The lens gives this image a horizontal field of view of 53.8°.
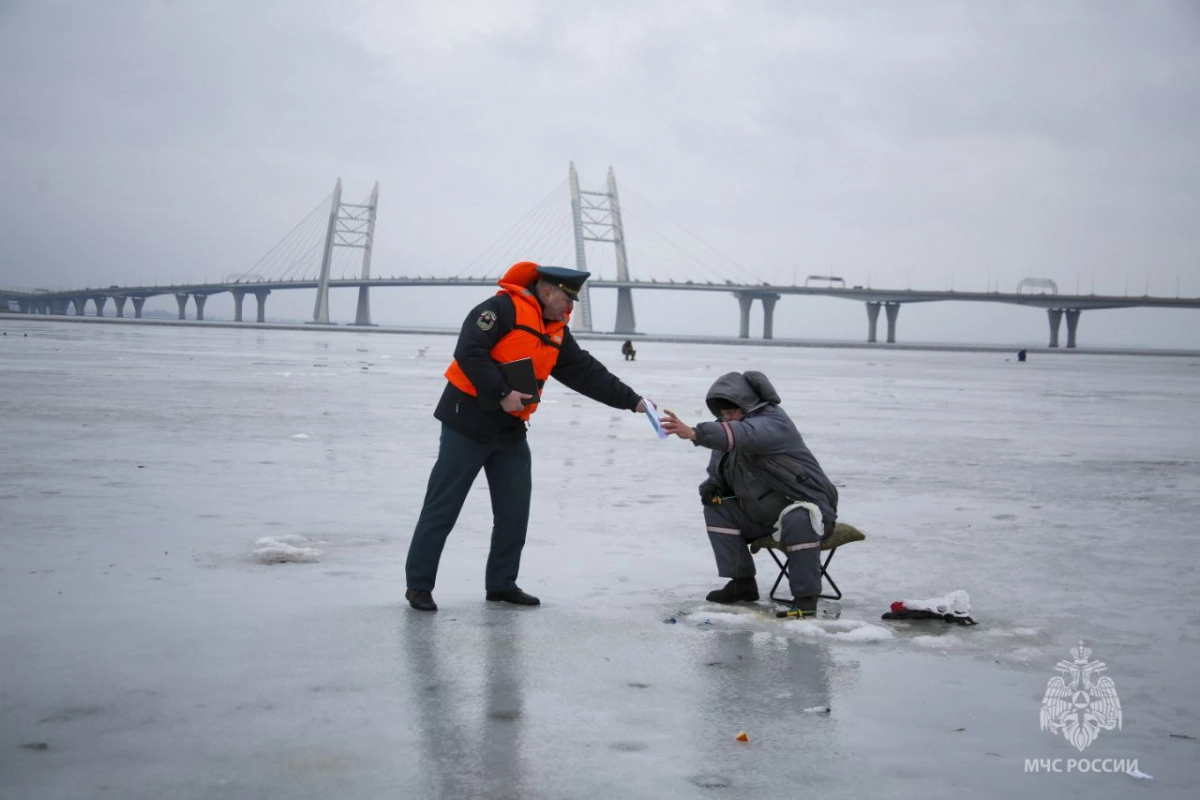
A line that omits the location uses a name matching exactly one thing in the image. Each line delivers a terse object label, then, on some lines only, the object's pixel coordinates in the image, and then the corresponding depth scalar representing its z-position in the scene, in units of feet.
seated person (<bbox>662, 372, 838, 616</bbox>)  15.37
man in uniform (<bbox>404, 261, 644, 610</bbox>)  14.99
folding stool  16.11
